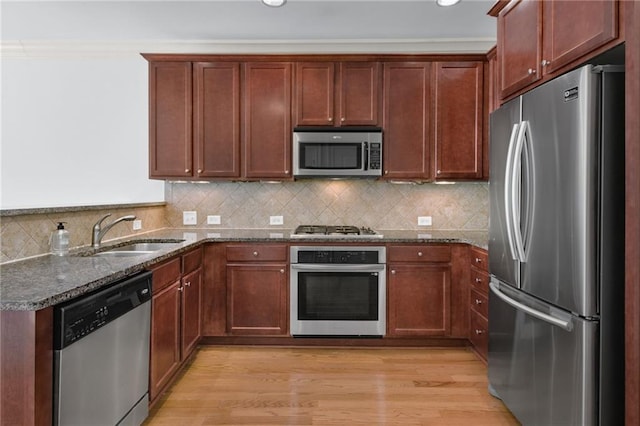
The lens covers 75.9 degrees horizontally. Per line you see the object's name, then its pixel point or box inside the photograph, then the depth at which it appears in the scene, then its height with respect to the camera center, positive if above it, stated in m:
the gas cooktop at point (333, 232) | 3.33 -0.17
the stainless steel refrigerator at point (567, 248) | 1.58 -0.15
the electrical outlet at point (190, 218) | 3.94 -0.06
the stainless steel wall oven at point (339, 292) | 3.29 -0.65
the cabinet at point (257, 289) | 3.32 -0.63
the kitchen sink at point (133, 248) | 2.61 -0.25
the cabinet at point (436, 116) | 3.54 +0.83
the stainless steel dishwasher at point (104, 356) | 1.45 -0.59
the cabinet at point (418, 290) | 3.31 -0.63
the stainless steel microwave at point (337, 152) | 3.50 +0.51
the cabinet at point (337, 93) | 3.55 +1.03
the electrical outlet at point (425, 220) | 3.94 -0.08
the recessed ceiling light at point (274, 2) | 3.01 +1.54
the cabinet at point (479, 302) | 2.92 -0.67
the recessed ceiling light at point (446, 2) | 3.00 +1.55
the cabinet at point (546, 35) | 1.60 +0.81
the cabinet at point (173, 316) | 2.30 -0.68
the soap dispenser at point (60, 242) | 2.30 -0.17
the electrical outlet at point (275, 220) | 3.93 -0.08
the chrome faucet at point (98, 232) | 2.64 -0.14
